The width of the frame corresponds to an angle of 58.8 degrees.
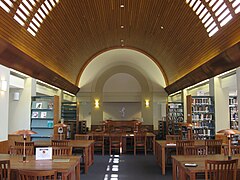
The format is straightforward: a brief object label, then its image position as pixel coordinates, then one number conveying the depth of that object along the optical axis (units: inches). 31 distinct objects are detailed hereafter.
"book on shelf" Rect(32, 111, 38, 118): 287.7
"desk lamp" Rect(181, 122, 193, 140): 264.9
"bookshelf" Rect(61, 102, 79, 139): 395.9
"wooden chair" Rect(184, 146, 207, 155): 165.7
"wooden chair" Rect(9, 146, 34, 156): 164.3
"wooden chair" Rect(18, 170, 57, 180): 100.7
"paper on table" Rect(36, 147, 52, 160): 141.8
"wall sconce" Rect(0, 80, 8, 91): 214.4
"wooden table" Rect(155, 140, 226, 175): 207.9
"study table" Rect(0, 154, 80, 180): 119.8
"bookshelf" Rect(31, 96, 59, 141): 285.2
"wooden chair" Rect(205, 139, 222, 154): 195.4
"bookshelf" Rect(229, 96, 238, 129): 312.8
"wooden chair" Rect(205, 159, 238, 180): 113.1
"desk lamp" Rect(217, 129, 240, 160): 138.5
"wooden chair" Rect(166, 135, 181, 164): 238.4
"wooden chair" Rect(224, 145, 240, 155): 164.2
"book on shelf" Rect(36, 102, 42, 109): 288.0
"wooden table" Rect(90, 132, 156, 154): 323.7
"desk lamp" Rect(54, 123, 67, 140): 258.9
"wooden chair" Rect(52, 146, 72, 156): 157.4
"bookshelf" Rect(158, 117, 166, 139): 431.8
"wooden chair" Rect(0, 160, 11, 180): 111.6
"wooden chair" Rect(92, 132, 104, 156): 316.9
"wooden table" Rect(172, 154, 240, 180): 116.7
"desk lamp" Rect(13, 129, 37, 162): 145.0
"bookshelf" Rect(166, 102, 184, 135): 388.6
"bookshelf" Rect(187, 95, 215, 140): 305.5
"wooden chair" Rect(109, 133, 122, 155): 311.3
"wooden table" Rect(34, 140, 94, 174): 212.8
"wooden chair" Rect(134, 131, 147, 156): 310.8
